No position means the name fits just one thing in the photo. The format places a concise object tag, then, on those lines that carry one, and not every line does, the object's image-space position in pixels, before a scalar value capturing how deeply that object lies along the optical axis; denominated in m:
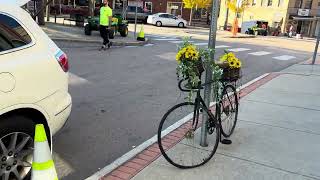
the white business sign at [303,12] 45.32
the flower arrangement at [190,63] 3.54
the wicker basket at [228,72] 3.92
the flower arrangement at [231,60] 3.96
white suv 2.76
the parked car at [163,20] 34.07
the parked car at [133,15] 35.18
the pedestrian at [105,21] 12.22
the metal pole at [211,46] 3.68
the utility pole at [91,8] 22.74
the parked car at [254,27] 37.56
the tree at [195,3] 40.09
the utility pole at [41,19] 17.49
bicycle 3.66
